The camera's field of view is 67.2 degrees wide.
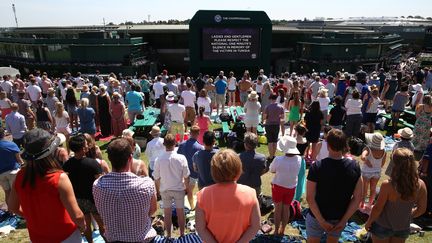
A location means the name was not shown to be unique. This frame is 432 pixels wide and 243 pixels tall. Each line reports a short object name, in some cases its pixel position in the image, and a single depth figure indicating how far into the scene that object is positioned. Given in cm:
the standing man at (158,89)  1191
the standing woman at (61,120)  791
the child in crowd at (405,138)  568
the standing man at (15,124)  767
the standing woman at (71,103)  924
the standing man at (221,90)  1272
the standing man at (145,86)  1367
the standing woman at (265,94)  1084
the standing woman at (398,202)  326
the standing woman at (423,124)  782
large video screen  2222
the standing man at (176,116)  846
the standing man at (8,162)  520
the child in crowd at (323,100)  934
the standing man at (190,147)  564
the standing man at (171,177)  468
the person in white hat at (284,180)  477
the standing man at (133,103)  1030
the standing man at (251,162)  494
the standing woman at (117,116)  916
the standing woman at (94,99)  1001
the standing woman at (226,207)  274
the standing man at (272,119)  816
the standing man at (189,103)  988
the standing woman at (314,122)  771
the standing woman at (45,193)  276
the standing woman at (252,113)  866
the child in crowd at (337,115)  822
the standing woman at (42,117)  844
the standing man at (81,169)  406
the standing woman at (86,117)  836
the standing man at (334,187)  339
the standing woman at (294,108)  937
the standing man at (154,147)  595
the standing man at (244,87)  1272
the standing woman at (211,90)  1270
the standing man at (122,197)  295
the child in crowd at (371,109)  946
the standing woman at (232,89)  1366
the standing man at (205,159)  493
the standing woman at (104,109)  976
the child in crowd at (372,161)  524
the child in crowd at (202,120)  814
